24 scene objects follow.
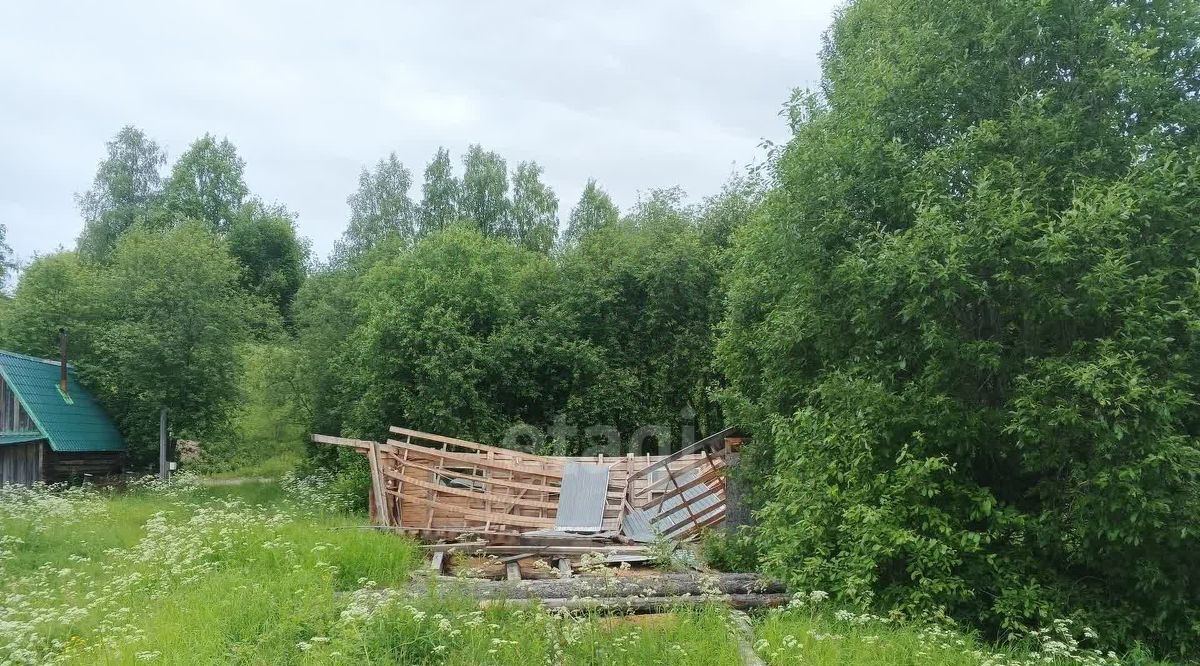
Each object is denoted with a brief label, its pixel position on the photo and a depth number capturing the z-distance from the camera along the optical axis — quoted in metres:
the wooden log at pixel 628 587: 7.44
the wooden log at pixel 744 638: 6.03
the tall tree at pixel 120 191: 43.03
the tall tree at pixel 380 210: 38.72
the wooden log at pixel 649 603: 6.79
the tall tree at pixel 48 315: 22.92
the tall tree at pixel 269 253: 44.62
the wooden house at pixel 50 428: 18.50
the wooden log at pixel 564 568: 11.09
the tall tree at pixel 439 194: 37.75
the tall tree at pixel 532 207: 36.41
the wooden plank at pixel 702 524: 13.09
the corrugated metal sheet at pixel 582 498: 13.94
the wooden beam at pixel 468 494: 14.31
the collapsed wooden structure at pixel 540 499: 13.35
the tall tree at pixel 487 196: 36.94
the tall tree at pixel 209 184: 46.03
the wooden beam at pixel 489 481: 14.61
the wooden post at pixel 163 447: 20.51
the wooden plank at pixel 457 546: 12.44
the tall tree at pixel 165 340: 21.31
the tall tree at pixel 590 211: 34.94
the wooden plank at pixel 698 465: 13.09
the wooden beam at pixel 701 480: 13.01
